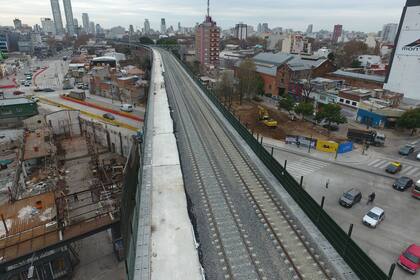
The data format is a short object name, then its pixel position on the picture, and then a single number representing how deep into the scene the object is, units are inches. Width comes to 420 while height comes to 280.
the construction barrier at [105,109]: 1950.5
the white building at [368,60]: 3636.8
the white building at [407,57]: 2075.5
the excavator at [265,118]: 1603.7
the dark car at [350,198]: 851.4
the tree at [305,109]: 1657.9
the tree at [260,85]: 2284.1
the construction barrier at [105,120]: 1723.8
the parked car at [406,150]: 1275.7
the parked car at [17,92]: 2767.7
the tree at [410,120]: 1467.8
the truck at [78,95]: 2356.1
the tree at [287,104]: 1798.7
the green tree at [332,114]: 1507.6
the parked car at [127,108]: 2064.7
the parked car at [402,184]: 955.6
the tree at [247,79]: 2187.5
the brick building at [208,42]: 3816.4
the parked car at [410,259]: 605.3
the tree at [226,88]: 2178.9
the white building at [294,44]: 4987.7
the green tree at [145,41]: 6389.8
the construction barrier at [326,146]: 1254.2
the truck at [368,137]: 1374.9
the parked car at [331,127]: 1597.8
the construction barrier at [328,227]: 412.5
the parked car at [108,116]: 1869.6
